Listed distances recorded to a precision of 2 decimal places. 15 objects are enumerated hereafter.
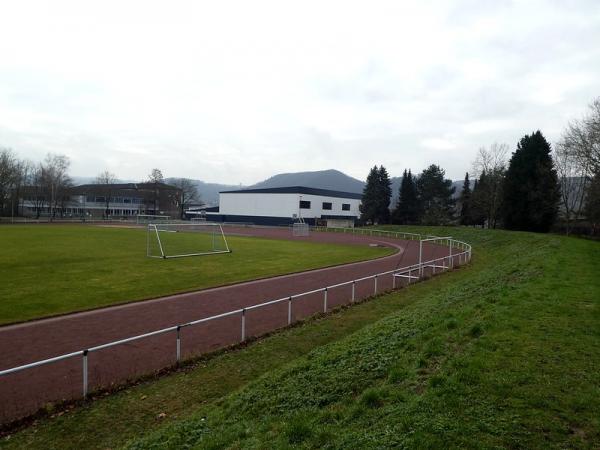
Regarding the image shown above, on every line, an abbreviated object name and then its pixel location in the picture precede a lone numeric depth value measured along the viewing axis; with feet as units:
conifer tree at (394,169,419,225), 264.31
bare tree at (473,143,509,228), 198.39
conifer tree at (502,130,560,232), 161.68
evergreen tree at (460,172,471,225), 234.15
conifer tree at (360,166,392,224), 273.54
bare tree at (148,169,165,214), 345.33
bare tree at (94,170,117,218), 350.41
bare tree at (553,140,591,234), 155.63
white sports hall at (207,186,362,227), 266.77
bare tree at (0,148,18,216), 257.34
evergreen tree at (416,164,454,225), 272.10
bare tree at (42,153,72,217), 295.79
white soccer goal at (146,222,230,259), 107.12
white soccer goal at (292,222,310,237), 183.83
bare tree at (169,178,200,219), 355.05
